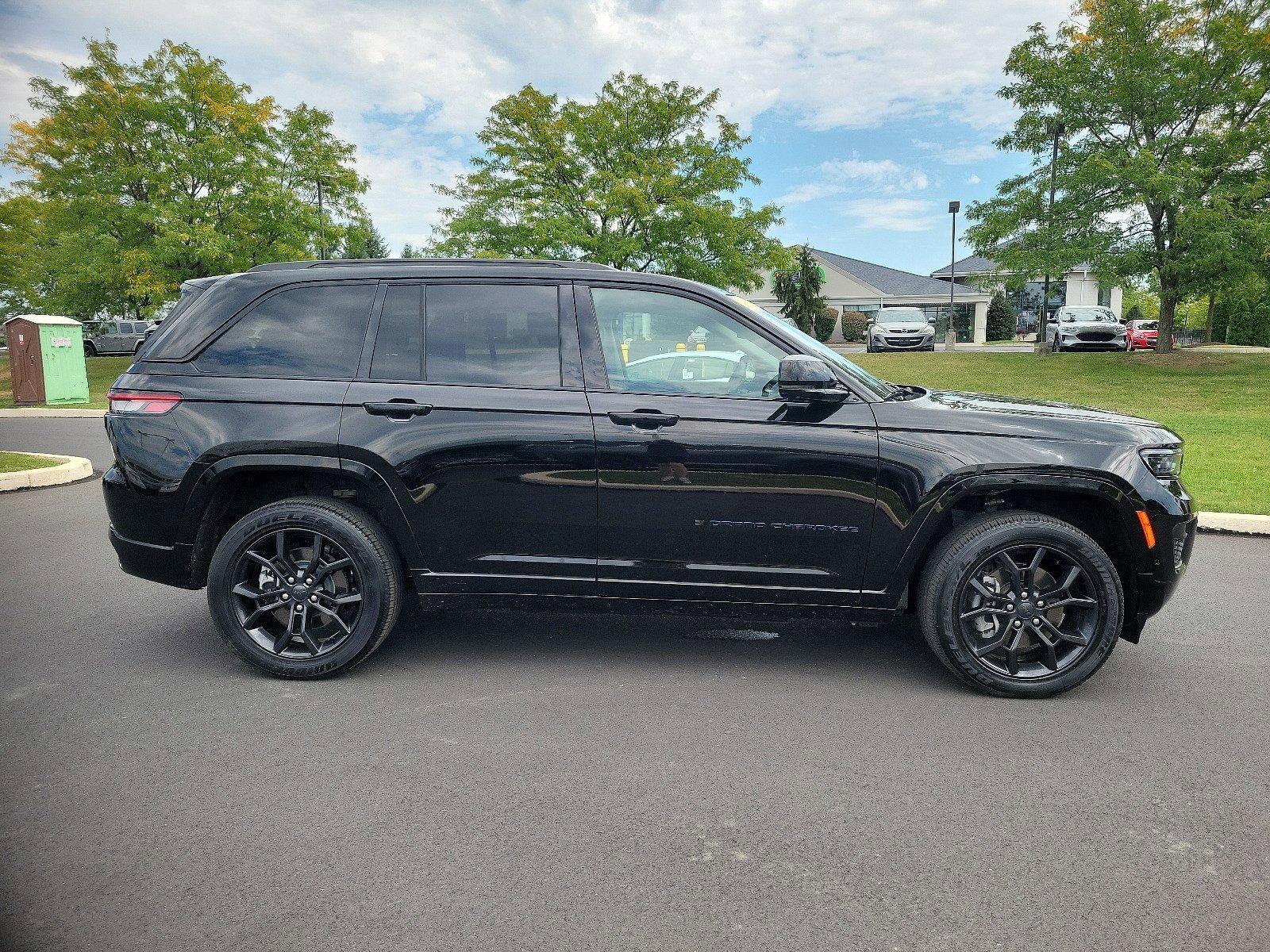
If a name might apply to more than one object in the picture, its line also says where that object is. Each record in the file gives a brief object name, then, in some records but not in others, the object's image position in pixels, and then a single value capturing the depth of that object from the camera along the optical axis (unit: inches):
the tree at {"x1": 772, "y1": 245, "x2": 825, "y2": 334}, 1943.9
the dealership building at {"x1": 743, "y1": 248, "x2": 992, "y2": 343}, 2126.2
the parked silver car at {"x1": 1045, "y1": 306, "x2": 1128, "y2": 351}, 1170.0
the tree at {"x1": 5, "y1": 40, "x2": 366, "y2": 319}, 1015.0
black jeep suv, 154.0
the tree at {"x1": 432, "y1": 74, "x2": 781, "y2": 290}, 984.3
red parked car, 1428.4
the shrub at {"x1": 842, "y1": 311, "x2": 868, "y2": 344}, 2014.0
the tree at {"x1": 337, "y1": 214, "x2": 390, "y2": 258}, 1218.6
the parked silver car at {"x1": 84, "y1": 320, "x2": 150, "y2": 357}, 1654.8
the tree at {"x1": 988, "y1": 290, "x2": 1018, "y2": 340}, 2262.6
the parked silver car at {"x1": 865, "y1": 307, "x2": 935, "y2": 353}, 1326.3
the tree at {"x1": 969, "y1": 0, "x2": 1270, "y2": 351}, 834.8
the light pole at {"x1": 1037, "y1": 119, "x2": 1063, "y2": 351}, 911.7
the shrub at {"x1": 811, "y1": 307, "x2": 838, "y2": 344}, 1983.3
